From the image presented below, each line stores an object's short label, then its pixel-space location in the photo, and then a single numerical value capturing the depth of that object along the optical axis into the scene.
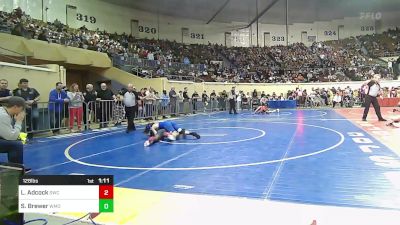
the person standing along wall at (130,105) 11.66
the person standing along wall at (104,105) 13.16
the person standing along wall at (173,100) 19.56
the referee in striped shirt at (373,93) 12.51
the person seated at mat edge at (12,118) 4.13
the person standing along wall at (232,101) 21.10
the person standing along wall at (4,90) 8.91
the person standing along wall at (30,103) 9.62
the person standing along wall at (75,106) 11.70
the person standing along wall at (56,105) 11.05
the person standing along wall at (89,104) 12.48
